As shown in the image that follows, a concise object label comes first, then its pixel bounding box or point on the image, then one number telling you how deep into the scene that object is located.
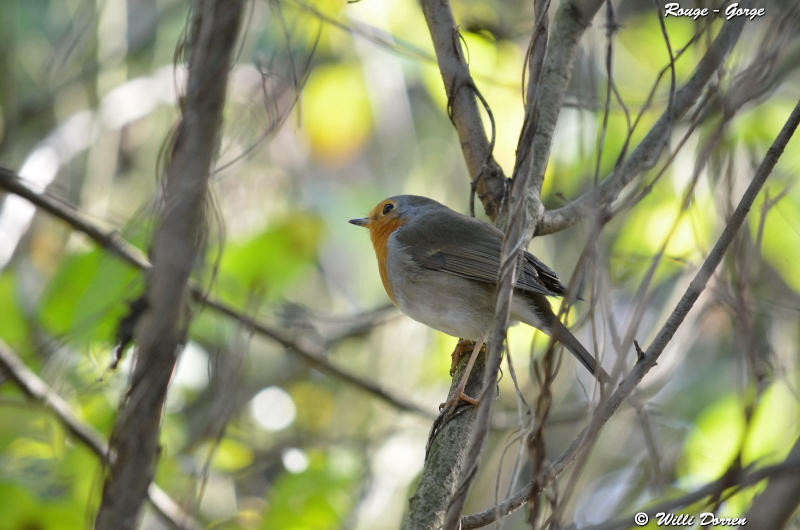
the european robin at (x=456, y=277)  6.19
